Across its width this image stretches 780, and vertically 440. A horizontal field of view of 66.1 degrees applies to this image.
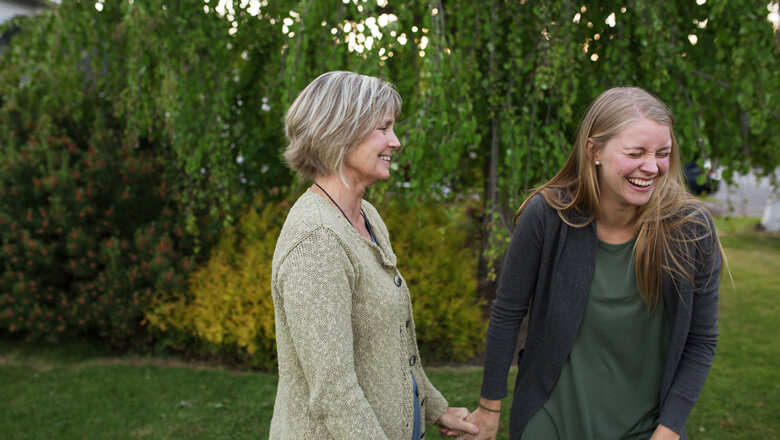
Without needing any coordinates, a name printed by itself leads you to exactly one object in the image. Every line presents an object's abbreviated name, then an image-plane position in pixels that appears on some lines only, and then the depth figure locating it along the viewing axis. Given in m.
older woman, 1.34
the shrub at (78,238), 4.76
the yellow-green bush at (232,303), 4.53
